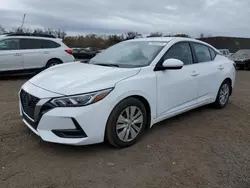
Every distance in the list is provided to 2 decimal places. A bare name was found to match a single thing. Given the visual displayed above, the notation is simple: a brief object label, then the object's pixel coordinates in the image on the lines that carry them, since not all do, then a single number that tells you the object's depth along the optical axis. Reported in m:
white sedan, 2.39
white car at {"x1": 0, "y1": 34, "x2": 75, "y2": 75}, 7.15
